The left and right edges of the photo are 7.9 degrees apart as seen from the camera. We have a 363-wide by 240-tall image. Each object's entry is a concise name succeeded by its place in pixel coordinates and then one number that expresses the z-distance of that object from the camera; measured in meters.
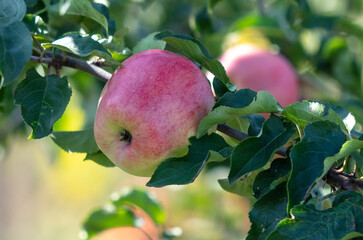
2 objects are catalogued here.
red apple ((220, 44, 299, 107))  2.02
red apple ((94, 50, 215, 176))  1.53
